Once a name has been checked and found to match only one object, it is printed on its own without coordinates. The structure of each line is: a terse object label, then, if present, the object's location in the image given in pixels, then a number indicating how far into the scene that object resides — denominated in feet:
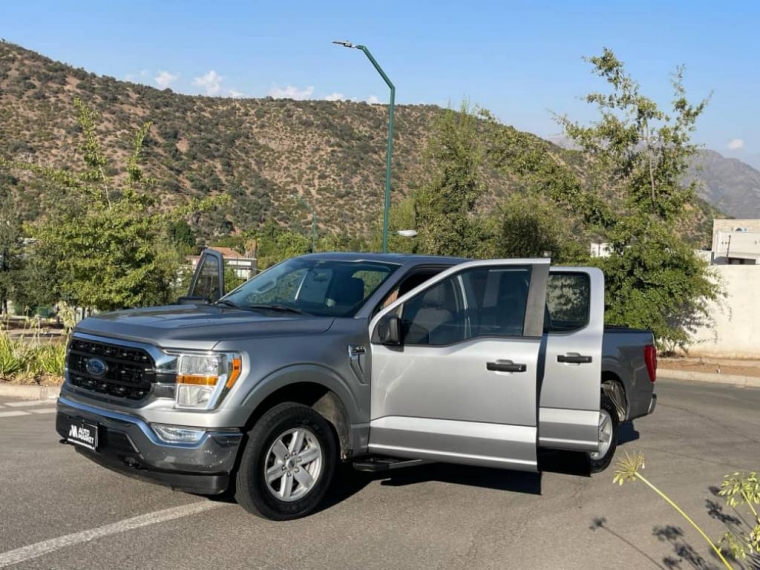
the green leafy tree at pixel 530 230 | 81.87
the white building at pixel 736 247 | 153.58
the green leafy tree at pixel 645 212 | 62.69
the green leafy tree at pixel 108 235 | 45.34
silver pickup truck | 17.58
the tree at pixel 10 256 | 99.66
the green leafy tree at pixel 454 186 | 104.88
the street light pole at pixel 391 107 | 66.03
